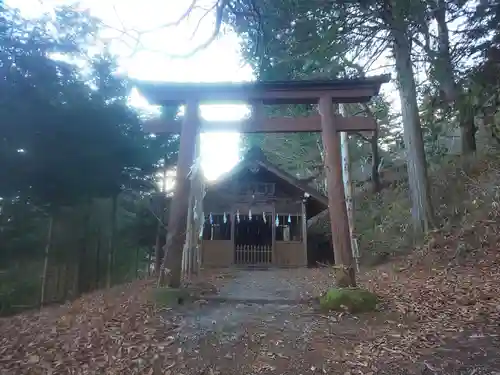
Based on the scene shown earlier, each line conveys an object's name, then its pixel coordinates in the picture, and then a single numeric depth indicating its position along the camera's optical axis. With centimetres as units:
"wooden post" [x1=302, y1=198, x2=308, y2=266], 1836
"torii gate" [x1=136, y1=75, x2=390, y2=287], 709
